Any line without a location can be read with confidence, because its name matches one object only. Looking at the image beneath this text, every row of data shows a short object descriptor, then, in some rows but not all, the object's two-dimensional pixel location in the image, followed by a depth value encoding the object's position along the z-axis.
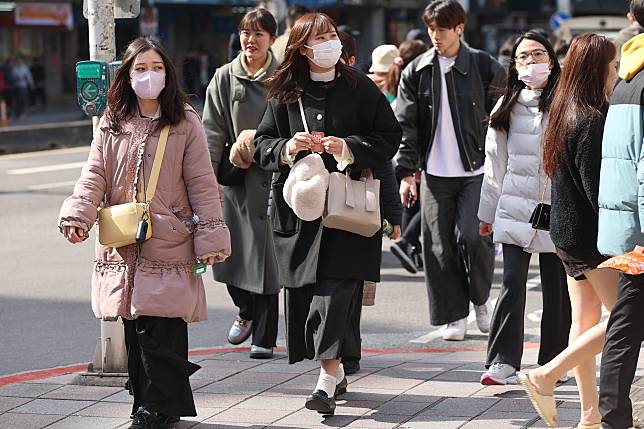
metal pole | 12.46
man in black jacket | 14.85
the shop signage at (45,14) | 71.72
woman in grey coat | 14.09
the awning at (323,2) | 85.91
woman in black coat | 11.23
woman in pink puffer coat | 10.53
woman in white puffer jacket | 12.10
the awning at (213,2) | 78.81
